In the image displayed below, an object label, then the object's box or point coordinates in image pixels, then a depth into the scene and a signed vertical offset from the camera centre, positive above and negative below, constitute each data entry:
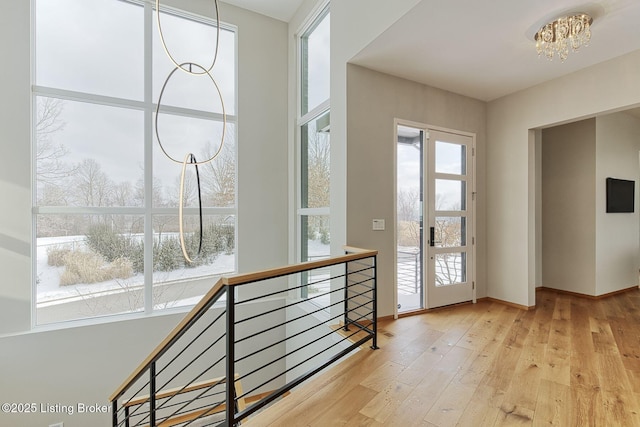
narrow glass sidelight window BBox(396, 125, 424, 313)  3.64 -0.04
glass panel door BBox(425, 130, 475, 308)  3.81 -0.07
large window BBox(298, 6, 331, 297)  4.04 +1.04
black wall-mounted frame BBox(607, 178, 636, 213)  4.49 +0.27
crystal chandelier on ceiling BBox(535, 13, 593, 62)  2.37 +1.49
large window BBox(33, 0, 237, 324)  3.72 +0.76
